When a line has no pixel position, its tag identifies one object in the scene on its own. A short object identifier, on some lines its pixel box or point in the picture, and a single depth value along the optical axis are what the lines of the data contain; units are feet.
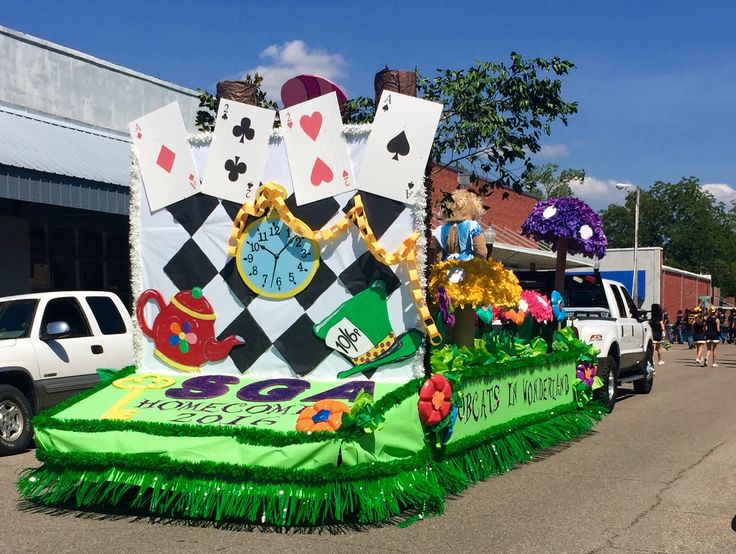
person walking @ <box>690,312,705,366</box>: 77.56
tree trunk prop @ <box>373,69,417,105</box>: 21.13
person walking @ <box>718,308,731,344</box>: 140.14
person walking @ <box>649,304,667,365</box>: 50.52
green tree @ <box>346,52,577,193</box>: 40.96
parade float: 18.74
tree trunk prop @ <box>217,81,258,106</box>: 23.03
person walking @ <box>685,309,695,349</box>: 115.96
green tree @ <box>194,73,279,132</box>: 35.49
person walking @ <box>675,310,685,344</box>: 136.33
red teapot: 22.98
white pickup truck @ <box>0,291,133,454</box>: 30.99
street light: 112.78
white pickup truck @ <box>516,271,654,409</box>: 40.50
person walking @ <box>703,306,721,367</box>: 75.92
